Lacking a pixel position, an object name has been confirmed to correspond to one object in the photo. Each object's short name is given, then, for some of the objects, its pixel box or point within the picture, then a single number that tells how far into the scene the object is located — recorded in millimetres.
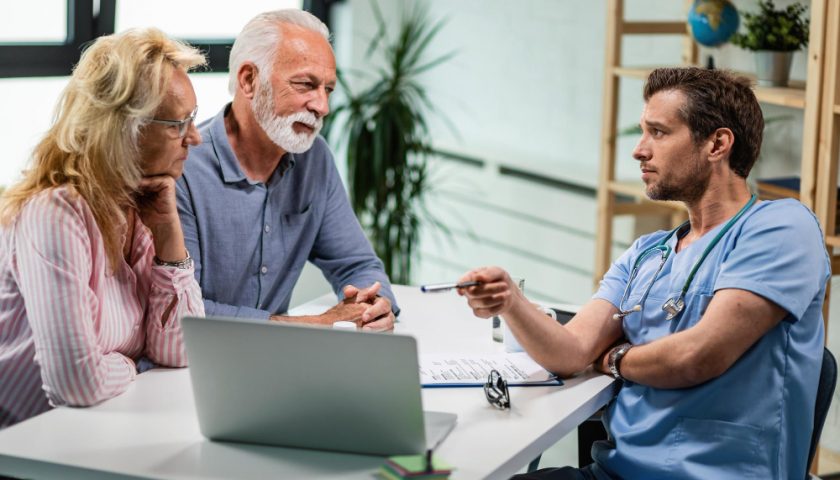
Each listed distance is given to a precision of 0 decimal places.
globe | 3514
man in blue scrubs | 1949
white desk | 1677
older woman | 1864
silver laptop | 1626
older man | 2592
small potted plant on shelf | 3387
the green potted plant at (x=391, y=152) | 4613
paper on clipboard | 2086
